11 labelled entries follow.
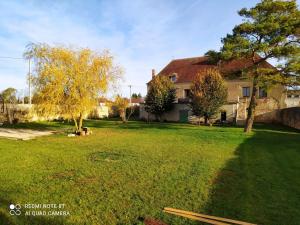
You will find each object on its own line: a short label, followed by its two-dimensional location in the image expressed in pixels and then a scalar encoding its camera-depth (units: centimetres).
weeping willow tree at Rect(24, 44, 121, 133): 1539
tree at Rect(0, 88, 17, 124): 2372
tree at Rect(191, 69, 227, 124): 2425
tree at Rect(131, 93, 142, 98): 9029
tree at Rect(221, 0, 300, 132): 1567
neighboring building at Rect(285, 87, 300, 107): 3203
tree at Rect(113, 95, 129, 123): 2981
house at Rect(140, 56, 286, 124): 2895
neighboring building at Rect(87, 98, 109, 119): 3700
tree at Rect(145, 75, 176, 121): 3000
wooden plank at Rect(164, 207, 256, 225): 427
